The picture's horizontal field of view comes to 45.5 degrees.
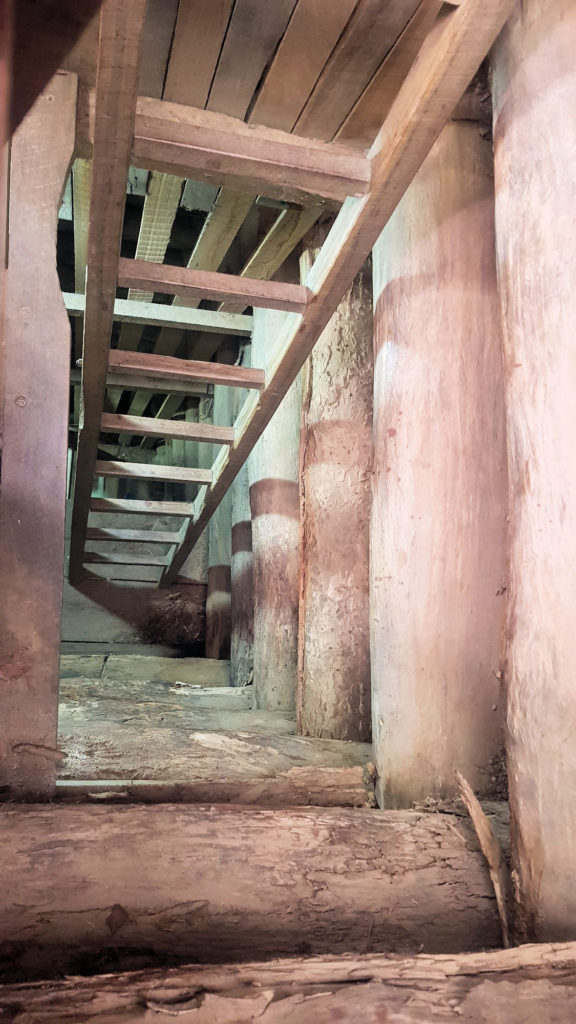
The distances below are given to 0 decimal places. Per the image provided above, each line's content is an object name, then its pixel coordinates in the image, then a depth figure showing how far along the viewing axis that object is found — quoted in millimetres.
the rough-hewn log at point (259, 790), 2020
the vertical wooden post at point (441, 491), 2229
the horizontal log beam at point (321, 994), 1164
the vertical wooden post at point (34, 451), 1931
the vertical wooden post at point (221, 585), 5980
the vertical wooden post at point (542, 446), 1530
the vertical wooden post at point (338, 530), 3213
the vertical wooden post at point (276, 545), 3945
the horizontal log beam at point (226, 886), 1518
